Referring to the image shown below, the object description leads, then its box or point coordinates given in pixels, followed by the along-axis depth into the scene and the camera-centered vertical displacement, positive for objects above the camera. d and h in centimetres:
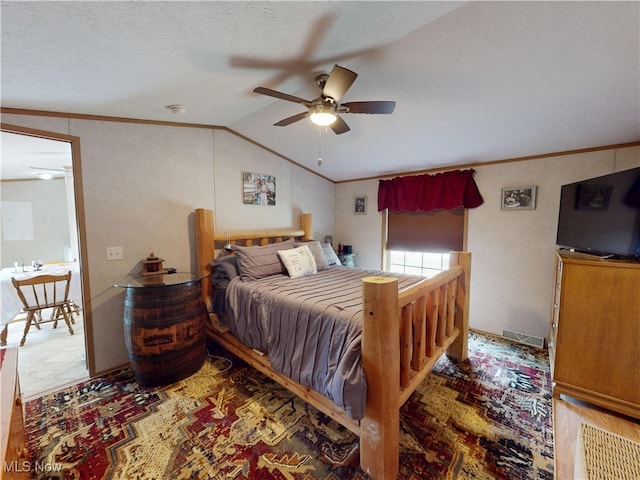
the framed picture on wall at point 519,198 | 275 +26
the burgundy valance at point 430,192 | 308 +38
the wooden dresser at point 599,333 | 169 -76
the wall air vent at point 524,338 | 272 -125
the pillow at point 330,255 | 329 -43
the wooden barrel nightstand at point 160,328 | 201 -84
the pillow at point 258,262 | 249 -40
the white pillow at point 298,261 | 261 -42
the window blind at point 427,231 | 331 -13
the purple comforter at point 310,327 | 141 -72
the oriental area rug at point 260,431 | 140 -133
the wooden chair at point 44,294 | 282 -86
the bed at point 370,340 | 130 -78
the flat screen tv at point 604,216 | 170 +5
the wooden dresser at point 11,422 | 78 -69
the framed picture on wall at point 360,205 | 409 +26
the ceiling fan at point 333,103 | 144 +74
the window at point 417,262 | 361 -58
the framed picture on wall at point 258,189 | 315 +40
